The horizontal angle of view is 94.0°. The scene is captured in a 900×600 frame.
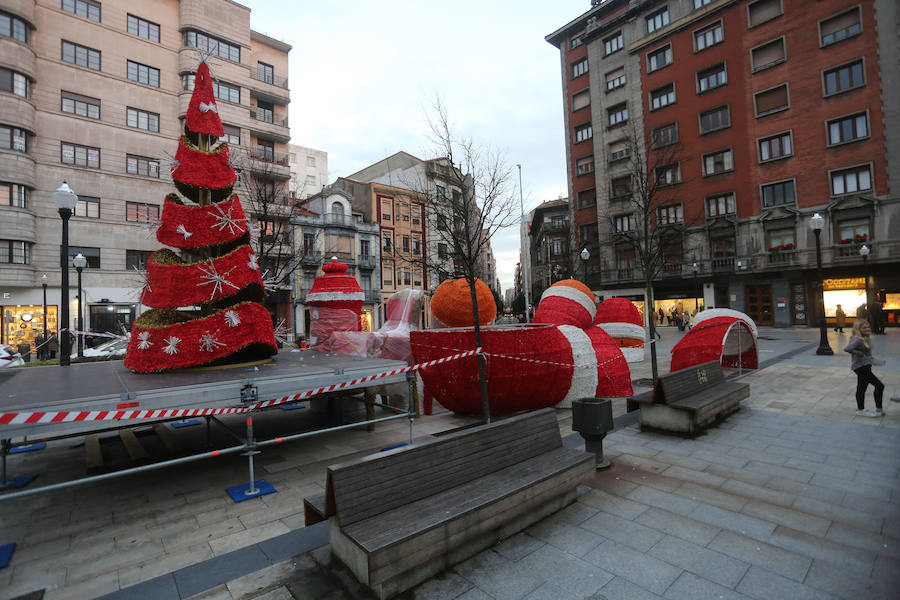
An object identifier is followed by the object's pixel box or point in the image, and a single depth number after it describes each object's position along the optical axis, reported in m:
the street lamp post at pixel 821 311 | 15.41
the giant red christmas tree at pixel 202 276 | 6.79
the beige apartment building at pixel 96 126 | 25.12
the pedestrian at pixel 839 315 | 25.09
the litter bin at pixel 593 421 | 5.30
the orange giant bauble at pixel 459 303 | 10.45
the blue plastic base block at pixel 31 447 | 7.18
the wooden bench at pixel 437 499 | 3.12
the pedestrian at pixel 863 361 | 7.33
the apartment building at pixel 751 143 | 27.55
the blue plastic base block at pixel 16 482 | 5.54
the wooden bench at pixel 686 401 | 6.80
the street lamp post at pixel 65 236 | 8.70
